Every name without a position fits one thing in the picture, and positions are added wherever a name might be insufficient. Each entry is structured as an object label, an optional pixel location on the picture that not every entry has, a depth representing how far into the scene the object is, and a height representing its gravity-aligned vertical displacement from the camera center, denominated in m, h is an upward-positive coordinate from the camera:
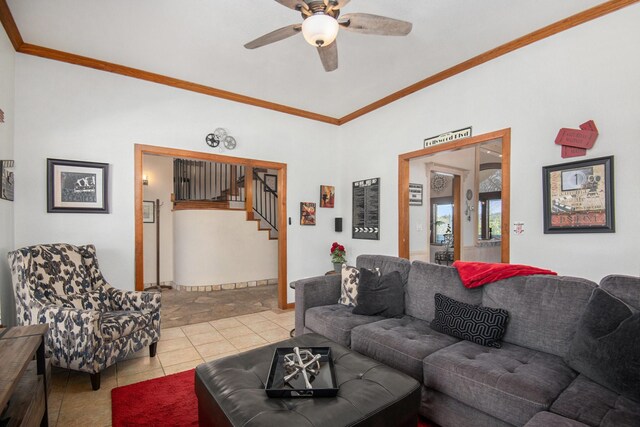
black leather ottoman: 1.32 -0.85
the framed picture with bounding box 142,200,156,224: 5.93 +0.09
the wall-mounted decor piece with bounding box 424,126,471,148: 3.44 +0.89
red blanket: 2.17 -0.41
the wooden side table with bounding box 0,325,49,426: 1.27 -0.67
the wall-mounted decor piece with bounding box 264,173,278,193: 7.78 +0.86
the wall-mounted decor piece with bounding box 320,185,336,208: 5.09 +0.31
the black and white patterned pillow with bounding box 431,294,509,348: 2.03 -0.73
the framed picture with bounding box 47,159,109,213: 3.17 +0.31
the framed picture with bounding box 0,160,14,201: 2.65 +0.33
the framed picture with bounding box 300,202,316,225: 4.87 +0.03
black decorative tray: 1.47 -0.84
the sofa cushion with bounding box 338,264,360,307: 2.98 -0.68
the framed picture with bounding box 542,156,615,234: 2.45 +0.14
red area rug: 2.01 -1.31
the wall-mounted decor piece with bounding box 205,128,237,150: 4.10 +1.01
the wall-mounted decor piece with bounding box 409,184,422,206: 4.50 +0.29
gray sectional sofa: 1.43 -0.83
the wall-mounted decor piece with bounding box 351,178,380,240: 4.58 +0.08
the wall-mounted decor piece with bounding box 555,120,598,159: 2.53 +0.62
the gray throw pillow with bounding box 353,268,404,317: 2.69 -0.70
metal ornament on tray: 1.61 -0.82
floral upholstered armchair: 2.33 -0.76
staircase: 6.34 +0.62
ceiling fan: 2.04 +1.32
